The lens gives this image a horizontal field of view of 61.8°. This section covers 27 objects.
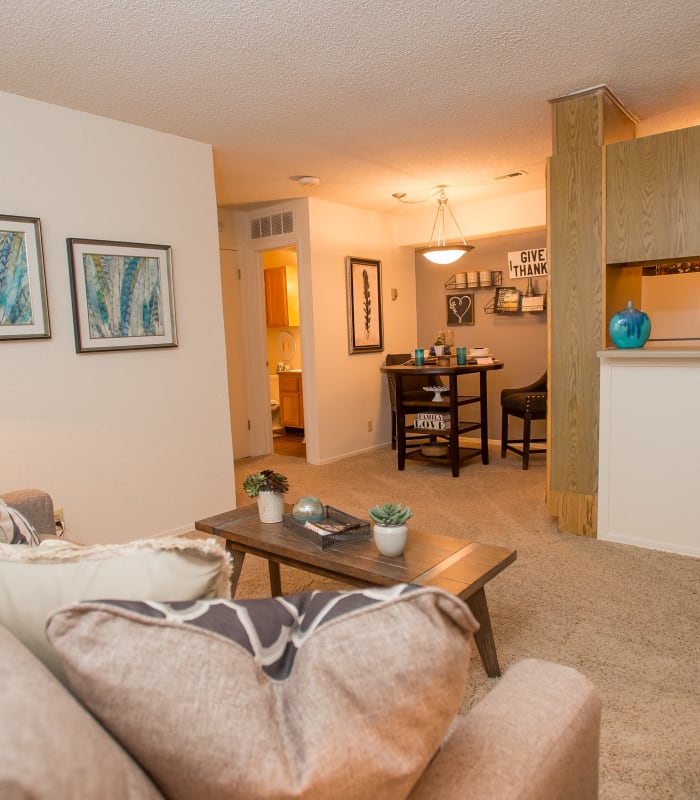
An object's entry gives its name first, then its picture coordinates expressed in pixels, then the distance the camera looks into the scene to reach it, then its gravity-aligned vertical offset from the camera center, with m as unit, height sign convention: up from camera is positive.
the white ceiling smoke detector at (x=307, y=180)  4.61 +1.19
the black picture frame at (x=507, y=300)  5.85 +0.22
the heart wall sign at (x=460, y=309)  6.24 +0.16
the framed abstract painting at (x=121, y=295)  3.12 +0.24
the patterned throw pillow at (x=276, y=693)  0.56 -0.37
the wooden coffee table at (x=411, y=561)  1.84 -0.79
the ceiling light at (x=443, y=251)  5.09 +0.64
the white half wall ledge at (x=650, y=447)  2.93 -0.67
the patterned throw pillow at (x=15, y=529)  1.55 -0.51
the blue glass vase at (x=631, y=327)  3.02 -0.05
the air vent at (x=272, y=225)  5.48 +1.02
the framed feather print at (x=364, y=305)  5.78 +0.23
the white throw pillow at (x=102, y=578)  0.78 -0.33
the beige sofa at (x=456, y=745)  0.47 -0.57
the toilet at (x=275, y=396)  7.68 -0.85
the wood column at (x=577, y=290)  3.21 +0.17
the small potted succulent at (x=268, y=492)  2.42 -0.66
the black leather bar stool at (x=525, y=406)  4.89 -0.71
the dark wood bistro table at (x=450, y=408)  4.83 -0.74
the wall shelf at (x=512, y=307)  5.69 +0.15
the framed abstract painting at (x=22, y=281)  2.83 +0.29
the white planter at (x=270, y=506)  2.43 -0.72
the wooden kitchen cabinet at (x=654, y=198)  2.96 +0.61
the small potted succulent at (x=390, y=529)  1.98 -0.68
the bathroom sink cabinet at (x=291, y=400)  7.08 -0.85
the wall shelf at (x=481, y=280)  5.98 +0.44
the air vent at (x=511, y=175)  4.75 +1.21
